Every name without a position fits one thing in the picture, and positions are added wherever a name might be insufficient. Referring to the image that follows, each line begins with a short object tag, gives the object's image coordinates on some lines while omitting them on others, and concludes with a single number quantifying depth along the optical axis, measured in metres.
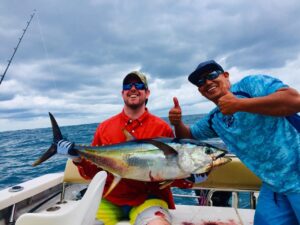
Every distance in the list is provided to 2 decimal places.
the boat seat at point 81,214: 1.27
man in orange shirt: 2.12
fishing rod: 3.65
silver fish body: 1.80
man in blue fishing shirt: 1.55
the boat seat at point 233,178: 2.56
